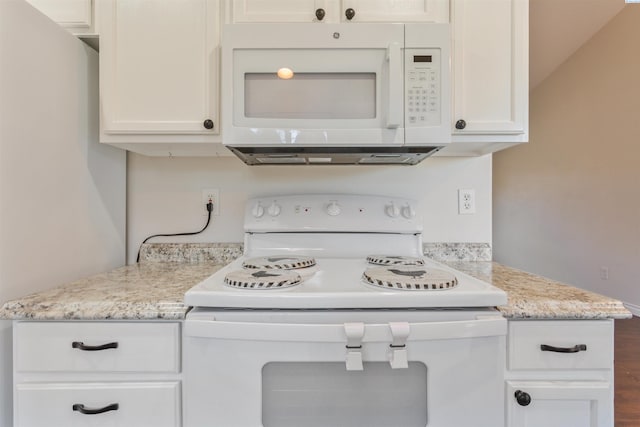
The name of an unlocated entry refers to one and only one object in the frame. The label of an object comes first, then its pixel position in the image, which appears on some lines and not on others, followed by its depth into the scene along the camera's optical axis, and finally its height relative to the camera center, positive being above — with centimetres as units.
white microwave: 105 +43
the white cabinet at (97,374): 84 -44
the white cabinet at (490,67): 114 +53
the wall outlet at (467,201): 150 +5
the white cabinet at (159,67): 114 +53
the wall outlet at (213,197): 150 +7
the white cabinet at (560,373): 84 -44
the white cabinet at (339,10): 114 +74
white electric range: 79 -37
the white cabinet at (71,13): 115 +74
